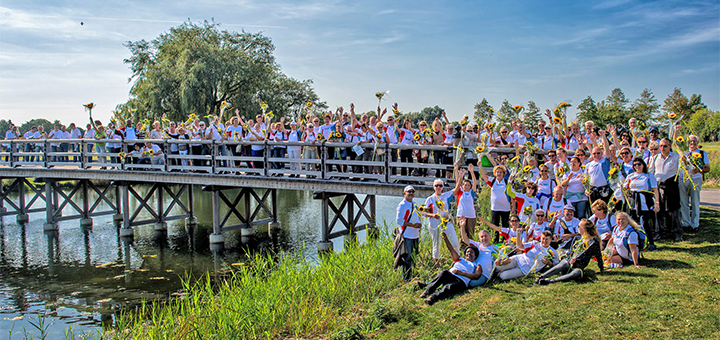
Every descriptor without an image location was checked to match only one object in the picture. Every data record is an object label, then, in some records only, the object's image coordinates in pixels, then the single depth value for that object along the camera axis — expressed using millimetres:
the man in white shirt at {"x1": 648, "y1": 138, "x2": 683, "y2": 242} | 8117
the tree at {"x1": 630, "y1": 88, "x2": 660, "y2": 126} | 64475
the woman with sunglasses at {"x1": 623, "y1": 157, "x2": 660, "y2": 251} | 7781
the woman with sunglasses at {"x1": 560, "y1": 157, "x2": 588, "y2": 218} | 8531
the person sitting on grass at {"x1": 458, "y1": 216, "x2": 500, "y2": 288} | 7375
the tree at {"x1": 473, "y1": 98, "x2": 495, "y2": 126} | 76881
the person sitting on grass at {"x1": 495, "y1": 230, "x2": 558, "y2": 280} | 7316
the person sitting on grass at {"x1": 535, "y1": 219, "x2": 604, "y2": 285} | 6820
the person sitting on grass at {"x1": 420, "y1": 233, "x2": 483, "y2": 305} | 7141
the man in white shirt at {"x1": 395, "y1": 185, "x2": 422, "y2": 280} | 7770
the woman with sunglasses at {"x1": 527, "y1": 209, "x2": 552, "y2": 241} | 7750
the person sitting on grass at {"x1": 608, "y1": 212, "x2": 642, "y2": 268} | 7051
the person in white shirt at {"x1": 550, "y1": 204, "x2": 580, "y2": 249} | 7629
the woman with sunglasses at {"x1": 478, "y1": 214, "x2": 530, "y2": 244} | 7793
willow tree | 33500
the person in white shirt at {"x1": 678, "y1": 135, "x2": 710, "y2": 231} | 8328
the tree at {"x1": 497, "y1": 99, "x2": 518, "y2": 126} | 62397
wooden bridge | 12516
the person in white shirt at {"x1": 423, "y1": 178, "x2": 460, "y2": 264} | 7770
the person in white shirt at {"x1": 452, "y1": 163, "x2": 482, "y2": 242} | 8648
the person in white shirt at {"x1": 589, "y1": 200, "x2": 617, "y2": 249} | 7520
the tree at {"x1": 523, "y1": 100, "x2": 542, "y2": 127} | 65238
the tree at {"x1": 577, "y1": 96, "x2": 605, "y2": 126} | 55594
